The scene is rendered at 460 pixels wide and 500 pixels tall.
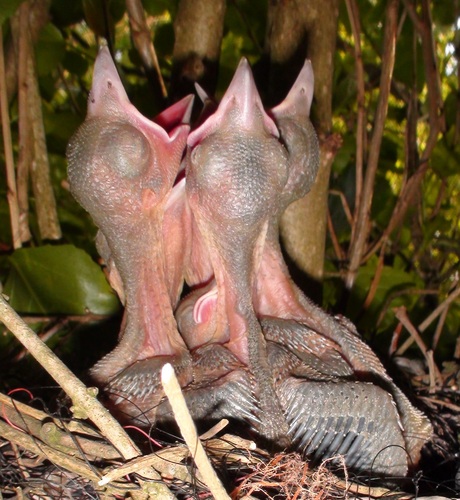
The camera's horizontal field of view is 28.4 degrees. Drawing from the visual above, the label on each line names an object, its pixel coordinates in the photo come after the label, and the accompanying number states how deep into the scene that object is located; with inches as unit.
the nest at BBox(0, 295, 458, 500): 7.1
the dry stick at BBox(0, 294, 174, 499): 7.0
